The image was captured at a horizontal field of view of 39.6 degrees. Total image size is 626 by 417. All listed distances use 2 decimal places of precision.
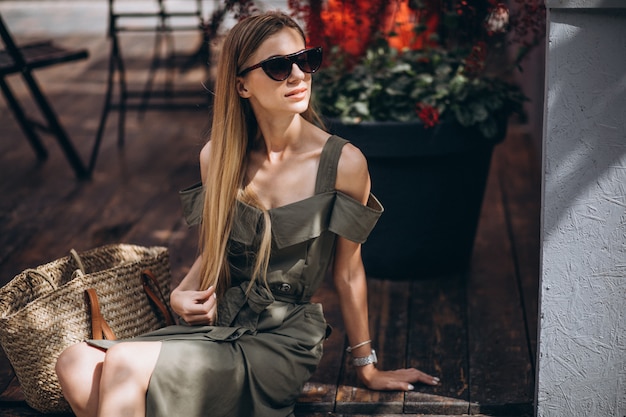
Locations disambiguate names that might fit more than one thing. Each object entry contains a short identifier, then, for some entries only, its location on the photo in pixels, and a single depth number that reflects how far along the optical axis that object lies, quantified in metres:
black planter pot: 3.13
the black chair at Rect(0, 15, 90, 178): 4.34
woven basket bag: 2.41
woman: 2.21
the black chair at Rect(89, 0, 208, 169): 5.02
